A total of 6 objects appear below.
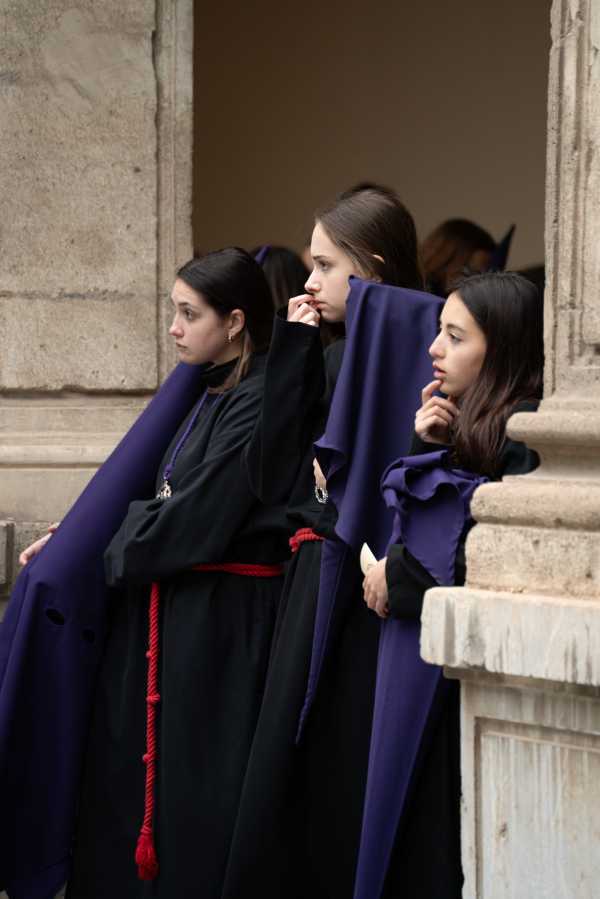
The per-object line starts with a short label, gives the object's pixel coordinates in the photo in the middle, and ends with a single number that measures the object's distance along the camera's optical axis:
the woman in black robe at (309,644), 7.34
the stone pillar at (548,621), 6.02
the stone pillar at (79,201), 10.12
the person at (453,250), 11.43
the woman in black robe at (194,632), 8.06
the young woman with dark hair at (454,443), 6.66
